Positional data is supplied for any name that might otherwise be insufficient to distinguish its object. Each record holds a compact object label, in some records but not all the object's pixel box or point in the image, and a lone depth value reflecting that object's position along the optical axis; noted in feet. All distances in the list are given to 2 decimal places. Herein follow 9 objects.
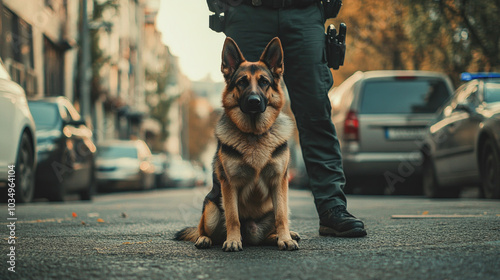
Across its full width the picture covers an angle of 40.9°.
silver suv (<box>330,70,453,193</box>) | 35.45
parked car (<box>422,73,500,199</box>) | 26.66
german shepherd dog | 12.44
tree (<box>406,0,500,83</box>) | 40.93
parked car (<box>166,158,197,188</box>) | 107.96
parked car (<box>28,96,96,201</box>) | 32.01
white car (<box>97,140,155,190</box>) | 59.67
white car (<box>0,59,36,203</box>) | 22.72
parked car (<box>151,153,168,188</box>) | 84.48
